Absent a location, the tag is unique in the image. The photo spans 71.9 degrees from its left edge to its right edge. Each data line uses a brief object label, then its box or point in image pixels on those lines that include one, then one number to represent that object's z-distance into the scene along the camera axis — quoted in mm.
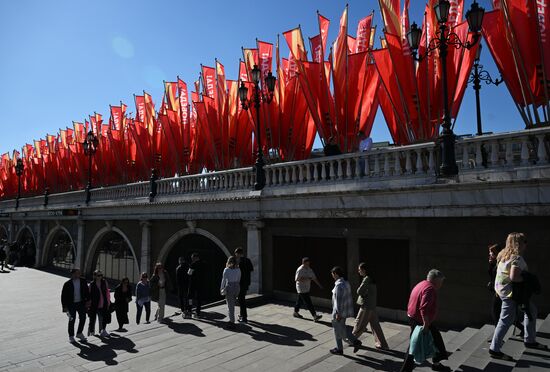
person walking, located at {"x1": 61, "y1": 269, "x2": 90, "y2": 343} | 9383
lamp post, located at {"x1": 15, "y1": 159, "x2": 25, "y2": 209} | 34250
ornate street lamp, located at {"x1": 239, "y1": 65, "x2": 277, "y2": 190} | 12820
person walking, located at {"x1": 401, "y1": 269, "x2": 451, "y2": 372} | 5355
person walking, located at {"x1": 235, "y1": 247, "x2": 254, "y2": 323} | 9922
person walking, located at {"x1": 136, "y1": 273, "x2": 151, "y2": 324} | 11742
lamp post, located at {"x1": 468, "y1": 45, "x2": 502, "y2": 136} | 14555
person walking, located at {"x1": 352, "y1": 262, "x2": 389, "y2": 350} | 7176
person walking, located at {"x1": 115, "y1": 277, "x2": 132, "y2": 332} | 10906
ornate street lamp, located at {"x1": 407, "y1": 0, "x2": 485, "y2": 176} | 8195
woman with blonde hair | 5562
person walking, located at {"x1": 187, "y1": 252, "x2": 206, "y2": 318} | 10930
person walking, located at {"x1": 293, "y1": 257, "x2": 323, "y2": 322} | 9477
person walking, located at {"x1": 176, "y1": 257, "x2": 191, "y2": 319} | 11578
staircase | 5277
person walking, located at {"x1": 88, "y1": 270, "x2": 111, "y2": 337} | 9892
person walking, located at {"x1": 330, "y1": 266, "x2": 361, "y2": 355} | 6980
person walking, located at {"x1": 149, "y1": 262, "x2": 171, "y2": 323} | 11282
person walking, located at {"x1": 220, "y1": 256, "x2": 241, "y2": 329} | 9414
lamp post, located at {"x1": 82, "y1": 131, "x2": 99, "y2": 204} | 24328
